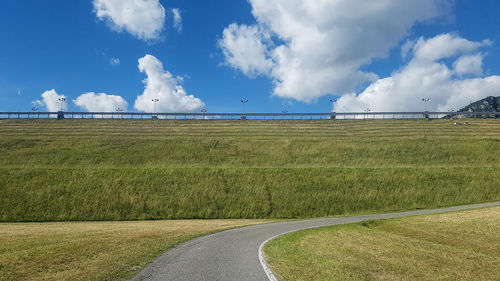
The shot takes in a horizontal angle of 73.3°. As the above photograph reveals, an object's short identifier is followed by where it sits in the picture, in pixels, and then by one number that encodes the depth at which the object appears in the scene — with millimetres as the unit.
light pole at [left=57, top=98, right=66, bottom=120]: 100312
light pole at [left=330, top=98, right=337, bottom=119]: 101375
